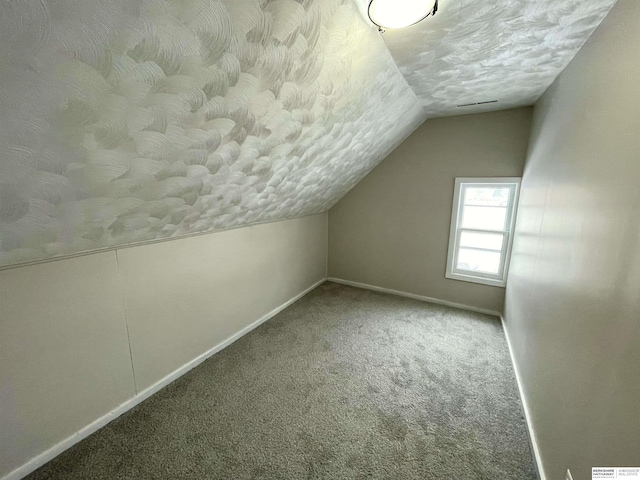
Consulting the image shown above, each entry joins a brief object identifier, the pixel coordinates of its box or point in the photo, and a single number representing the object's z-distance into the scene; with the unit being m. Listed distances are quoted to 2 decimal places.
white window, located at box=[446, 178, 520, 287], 2.85
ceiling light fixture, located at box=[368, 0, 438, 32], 1.04
